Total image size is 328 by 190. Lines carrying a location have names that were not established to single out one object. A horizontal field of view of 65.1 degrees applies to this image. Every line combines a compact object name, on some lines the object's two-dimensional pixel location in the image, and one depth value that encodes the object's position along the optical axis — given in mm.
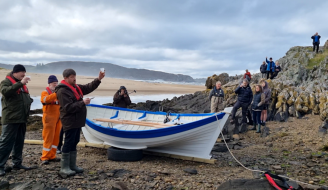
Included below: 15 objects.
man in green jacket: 5289
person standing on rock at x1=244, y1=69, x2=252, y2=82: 21203
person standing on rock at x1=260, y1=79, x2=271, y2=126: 10891
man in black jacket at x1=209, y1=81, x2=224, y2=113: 10453
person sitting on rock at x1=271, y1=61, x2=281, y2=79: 23772
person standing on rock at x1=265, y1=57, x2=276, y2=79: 23009
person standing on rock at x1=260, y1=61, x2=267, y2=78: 23562
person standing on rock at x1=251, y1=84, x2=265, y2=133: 10773
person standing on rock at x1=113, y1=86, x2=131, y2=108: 9883
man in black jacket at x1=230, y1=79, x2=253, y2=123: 10906
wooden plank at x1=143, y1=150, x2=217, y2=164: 6992
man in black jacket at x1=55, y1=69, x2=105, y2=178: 5324
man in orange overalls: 6277
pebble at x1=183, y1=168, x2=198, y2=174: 6110
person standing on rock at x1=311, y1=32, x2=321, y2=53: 24309
